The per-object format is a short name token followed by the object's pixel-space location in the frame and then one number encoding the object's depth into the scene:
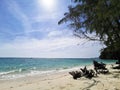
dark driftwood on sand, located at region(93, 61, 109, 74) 7.86
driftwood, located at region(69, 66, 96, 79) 5.96
